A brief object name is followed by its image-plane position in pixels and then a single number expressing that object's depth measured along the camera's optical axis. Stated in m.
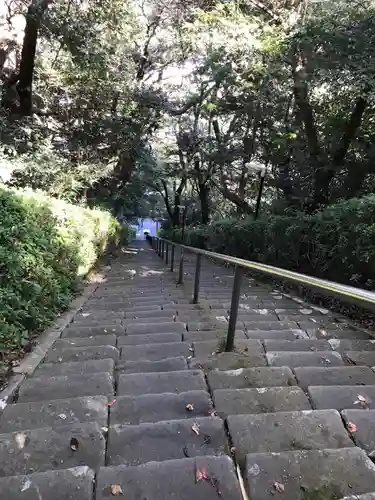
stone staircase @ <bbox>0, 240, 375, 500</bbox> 1.33
